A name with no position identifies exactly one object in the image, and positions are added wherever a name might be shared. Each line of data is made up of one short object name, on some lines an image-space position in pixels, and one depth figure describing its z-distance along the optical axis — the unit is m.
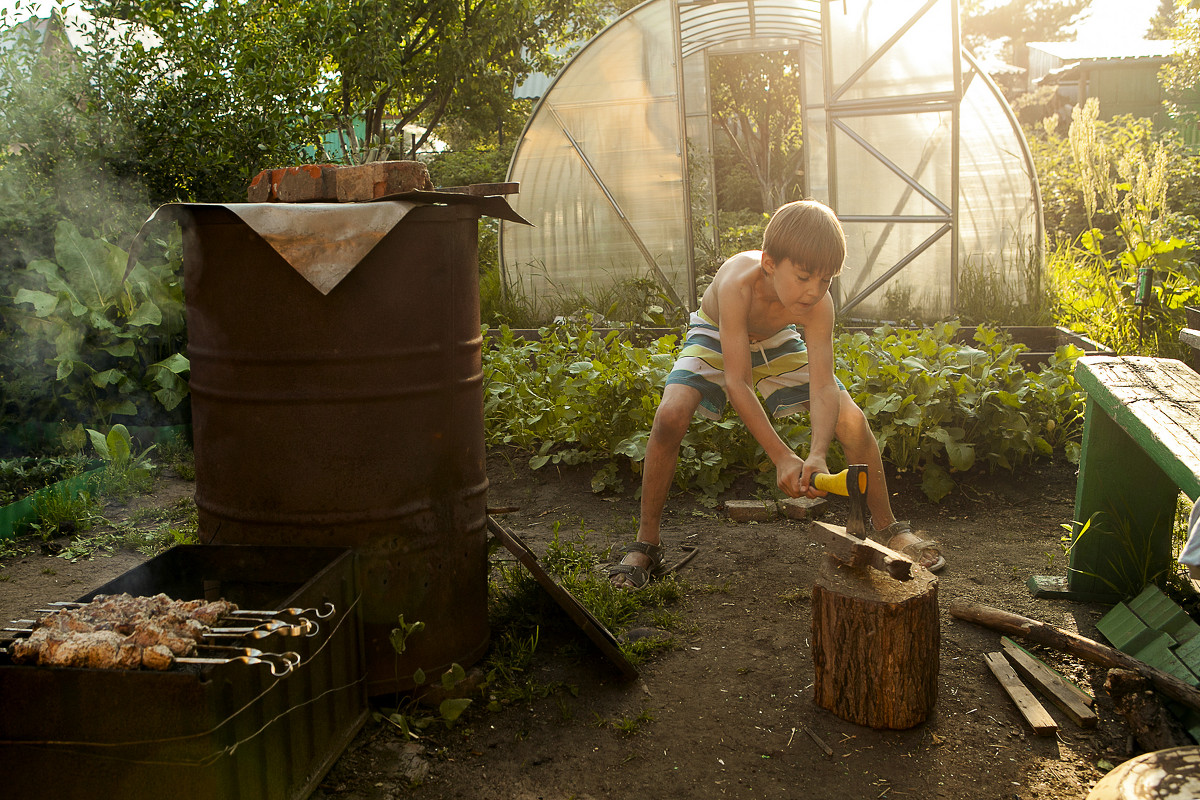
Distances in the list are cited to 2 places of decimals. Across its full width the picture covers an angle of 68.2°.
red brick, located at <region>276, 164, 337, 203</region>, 2.67
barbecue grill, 1.70
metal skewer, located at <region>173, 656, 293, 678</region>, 1.69
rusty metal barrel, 2.42
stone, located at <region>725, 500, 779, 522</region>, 4.39
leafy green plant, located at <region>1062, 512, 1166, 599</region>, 3.28
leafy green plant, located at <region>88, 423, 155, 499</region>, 4.89
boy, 2.97
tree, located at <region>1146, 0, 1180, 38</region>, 26.64
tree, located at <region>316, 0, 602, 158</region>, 8.73
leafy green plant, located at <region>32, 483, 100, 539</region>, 4.36
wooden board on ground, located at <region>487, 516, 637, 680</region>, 2.75
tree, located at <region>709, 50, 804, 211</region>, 17.34
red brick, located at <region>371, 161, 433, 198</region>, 2.55
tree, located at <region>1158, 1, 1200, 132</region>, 14.14
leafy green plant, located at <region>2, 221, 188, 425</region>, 5.45
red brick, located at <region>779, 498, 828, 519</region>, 4.33
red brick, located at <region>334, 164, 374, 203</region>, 2.59
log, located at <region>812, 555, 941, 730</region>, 2.48
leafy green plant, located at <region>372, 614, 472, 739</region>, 2.47
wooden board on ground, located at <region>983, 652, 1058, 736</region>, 2.49
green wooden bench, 3.28
